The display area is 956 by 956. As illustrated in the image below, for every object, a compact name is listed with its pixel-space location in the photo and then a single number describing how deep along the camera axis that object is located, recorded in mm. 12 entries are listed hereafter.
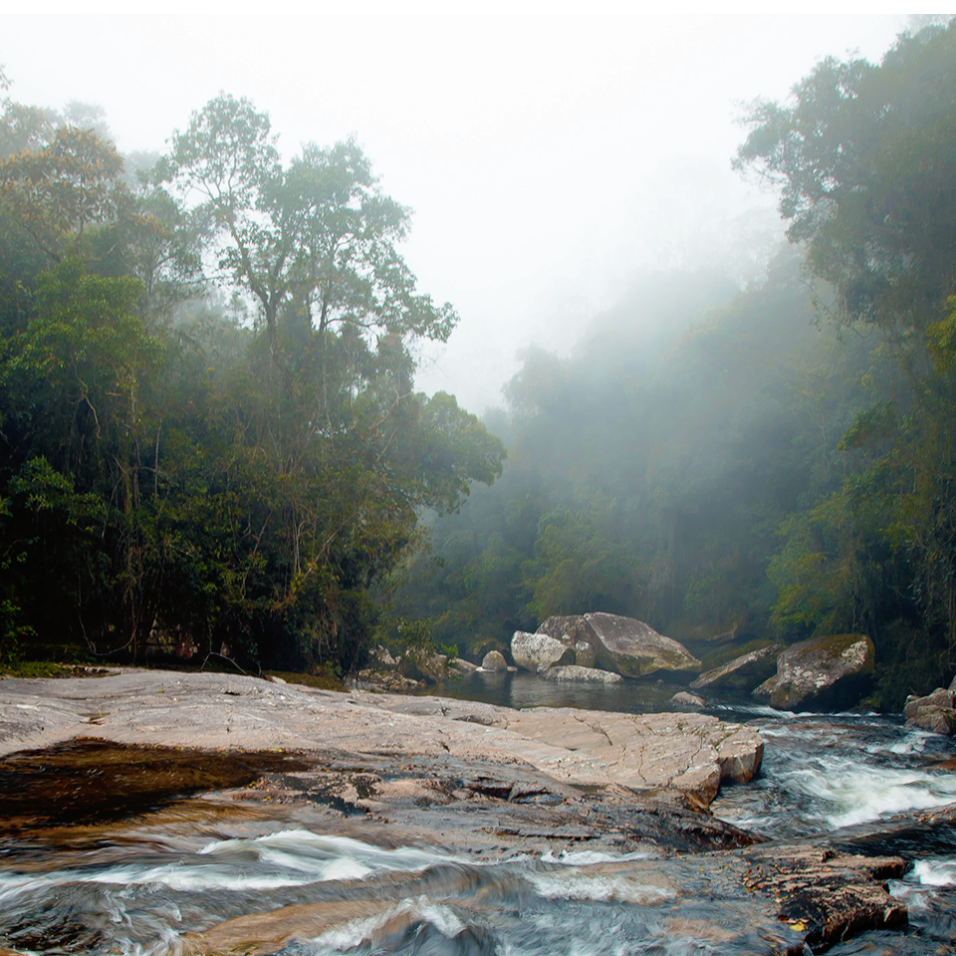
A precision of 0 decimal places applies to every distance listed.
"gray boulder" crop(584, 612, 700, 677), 23078
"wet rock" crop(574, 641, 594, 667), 24750
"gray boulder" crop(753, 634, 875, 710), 14852
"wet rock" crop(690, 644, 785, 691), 19250
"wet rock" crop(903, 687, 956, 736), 10172
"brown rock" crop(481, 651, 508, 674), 27344
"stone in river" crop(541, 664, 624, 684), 22609
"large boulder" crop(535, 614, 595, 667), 24938
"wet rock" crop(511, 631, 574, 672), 25392
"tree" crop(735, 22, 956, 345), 14844
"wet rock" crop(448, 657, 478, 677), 26312
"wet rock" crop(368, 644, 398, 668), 15755
